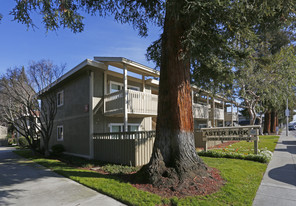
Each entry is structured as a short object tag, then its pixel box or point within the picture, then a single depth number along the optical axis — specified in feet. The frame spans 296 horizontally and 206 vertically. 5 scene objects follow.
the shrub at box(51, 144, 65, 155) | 48.10
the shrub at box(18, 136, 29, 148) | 73.42
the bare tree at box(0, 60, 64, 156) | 42.34
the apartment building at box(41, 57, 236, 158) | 36.76
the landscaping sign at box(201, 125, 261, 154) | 32.84
